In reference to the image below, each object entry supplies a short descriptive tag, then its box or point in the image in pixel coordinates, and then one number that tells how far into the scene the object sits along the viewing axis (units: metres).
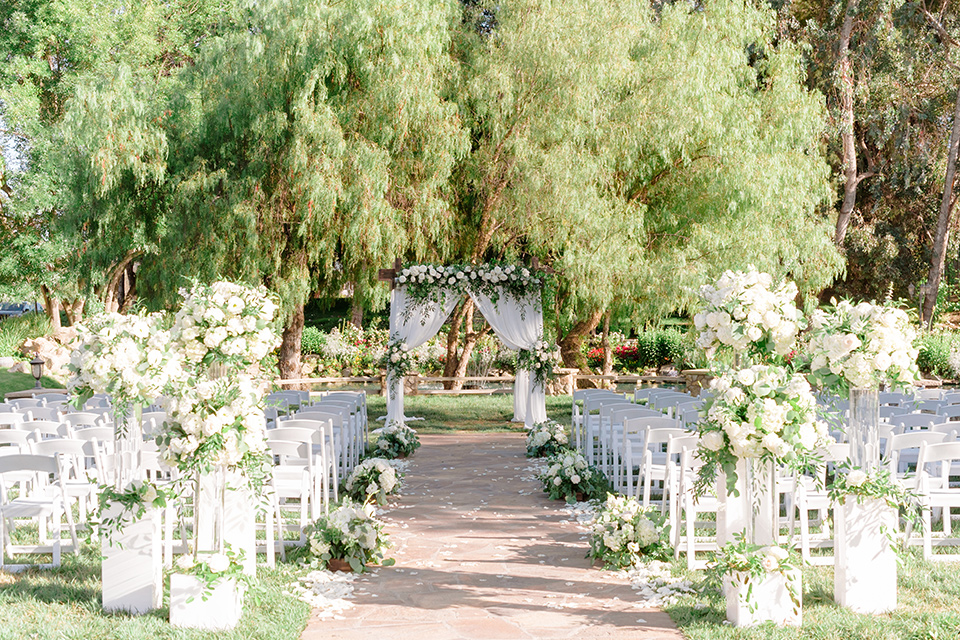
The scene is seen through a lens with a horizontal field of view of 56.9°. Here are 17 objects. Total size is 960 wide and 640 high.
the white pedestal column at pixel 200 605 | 4.66
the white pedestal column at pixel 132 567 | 4.92
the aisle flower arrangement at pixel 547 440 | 10.68
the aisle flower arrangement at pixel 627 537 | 5.98
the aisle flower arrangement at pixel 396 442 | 10.88
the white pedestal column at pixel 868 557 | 4.87
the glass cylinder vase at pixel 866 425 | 5.07
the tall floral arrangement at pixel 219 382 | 4.68
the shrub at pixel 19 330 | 21.48
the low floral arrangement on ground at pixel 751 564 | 4.64
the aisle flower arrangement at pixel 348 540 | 5.95
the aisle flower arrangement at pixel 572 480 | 8.25
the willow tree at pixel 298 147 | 15.17
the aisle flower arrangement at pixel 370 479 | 8.13
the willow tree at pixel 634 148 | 15.41
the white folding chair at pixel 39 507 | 5.54
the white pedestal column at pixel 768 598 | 4.64
